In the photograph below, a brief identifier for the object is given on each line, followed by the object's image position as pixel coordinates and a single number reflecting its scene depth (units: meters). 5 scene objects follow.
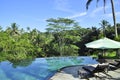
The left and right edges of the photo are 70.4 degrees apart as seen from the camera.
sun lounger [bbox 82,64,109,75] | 3.53
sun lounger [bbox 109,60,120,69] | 4.34
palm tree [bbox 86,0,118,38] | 7.62
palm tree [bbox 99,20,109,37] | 15.73
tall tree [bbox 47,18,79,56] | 12.56
